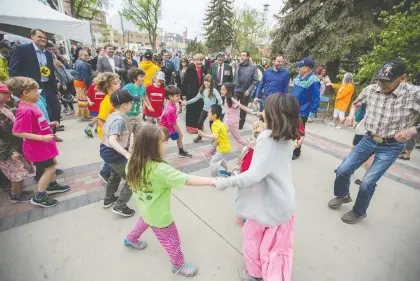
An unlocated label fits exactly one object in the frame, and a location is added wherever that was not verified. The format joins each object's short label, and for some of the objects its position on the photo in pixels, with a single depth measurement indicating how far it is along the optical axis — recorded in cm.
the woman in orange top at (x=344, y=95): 664
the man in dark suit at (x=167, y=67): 938
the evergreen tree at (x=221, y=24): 3562
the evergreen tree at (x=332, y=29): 912
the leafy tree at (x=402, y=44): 586
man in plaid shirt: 241
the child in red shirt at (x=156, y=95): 479
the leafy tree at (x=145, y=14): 3856
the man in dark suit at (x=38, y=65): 400
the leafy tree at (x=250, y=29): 3052
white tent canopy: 555
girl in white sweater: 159
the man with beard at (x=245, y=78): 595
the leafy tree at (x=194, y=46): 3940
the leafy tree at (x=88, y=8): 2580
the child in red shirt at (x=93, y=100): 518
